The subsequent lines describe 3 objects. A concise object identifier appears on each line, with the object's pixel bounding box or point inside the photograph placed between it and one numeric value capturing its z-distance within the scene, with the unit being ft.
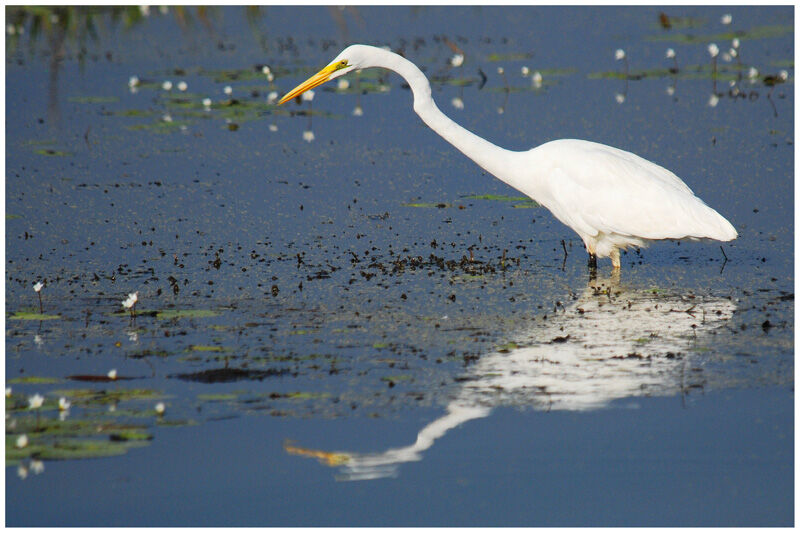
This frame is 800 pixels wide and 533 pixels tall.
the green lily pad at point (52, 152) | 77.77
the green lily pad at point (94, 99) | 94.46
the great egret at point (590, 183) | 50.57
